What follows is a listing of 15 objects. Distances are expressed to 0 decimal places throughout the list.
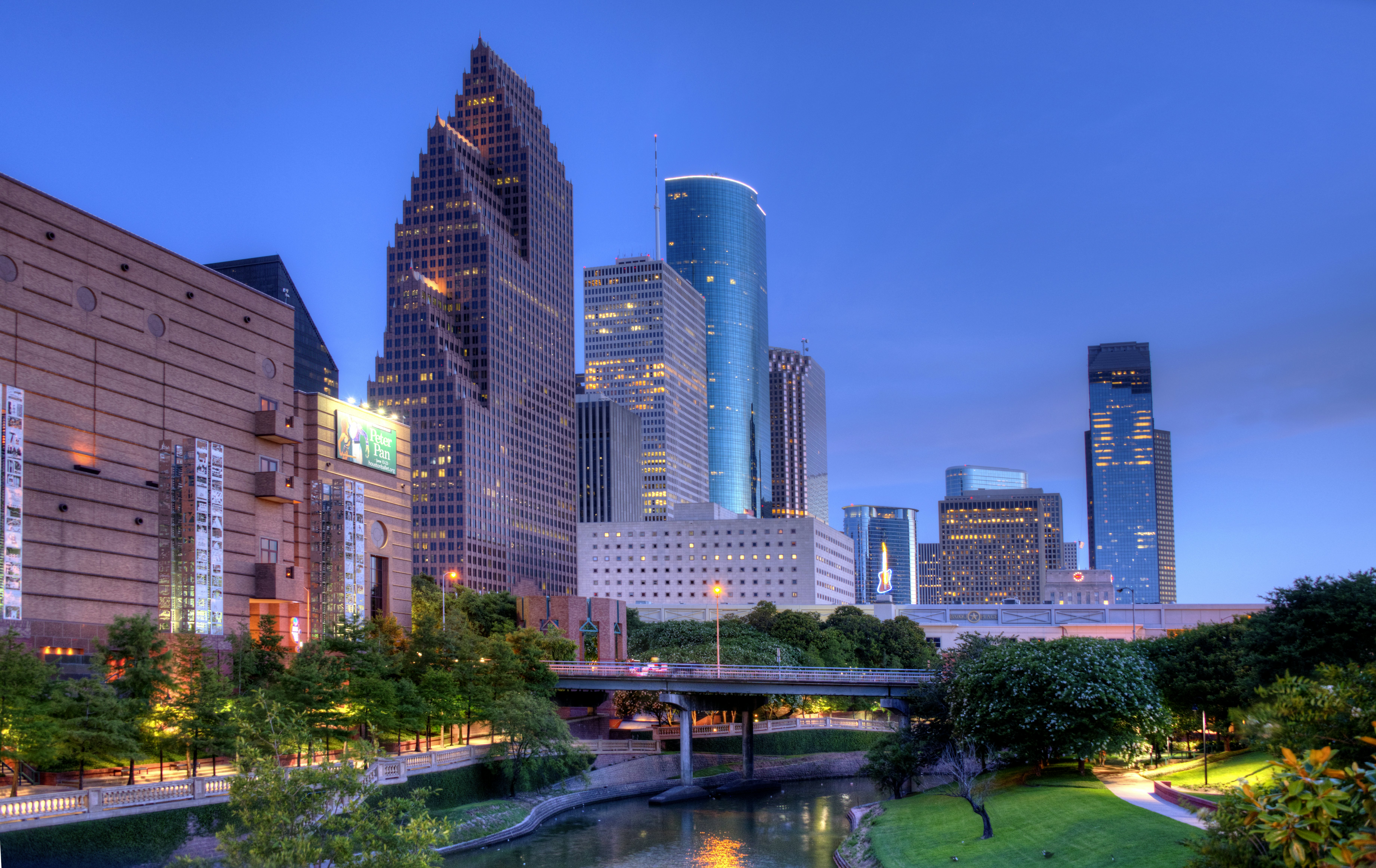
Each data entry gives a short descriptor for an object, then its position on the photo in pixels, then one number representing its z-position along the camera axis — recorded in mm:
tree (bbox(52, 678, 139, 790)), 54625
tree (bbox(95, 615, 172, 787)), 61000
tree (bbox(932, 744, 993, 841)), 60562
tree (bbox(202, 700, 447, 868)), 33438
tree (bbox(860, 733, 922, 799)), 82188
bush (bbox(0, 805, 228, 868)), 48344
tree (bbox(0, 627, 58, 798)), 52031
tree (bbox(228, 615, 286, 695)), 76062
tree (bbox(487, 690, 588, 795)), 86312
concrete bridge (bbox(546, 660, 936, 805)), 98312
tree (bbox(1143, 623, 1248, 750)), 78125
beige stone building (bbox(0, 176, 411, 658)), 70688
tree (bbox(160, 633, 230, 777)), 61688
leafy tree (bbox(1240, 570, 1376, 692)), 63812
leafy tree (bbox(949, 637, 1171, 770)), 68562
